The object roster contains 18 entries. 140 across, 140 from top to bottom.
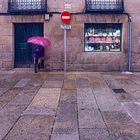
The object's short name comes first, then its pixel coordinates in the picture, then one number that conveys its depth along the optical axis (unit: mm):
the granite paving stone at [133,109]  4456
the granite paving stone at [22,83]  6969
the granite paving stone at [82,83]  7002
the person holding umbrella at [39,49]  8867
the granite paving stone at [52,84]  6983
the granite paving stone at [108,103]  4959
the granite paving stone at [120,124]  3826
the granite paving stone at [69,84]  6834
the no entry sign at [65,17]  9178
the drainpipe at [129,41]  9499
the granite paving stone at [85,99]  5105
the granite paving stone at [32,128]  3626
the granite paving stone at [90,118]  4056
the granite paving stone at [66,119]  3849
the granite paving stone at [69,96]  5537
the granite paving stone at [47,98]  5212
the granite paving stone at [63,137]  3569
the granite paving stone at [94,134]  3576
